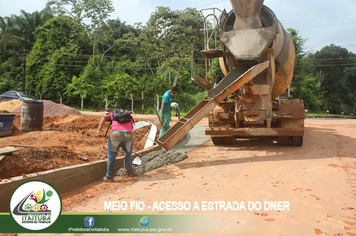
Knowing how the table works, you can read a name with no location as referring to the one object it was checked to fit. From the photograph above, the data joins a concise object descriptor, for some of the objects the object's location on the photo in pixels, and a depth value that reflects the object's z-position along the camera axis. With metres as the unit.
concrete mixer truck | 6.13
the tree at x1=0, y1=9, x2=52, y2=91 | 33.62
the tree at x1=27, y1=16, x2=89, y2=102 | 29.78
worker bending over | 4.69
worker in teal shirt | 7.61
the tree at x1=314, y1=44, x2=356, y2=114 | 37.22
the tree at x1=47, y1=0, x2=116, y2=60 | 28.98
